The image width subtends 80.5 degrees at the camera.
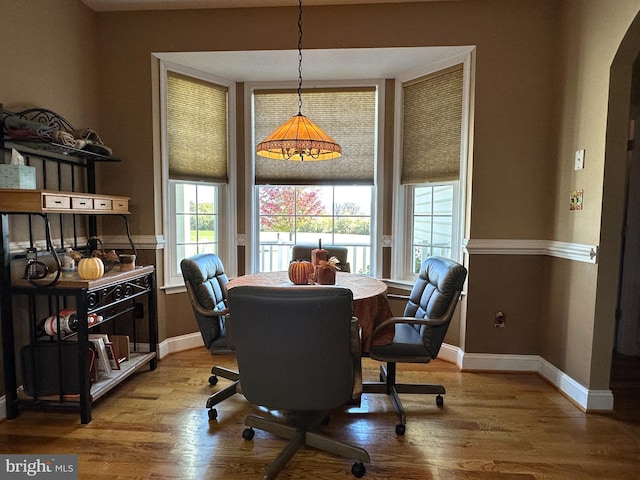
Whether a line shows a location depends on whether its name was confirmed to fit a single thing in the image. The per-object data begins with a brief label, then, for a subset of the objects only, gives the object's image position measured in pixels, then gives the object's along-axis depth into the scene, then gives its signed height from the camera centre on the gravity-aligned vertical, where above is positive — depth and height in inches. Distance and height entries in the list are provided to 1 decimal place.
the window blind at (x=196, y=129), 128.5 +28.5
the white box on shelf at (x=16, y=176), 80.9 +6.6
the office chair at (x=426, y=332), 85.0 -28.1
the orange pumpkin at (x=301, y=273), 96.7 -15.9
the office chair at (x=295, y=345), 58.4 -22.0
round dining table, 83.7 -20.8
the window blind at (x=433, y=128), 123.1 +29.0
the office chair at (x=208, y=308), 89.7 -23.6
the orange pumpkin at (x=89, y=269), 89.0 -14.4
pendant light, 87.0 +16.5
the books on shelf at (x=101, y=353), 95.6 -36.8
